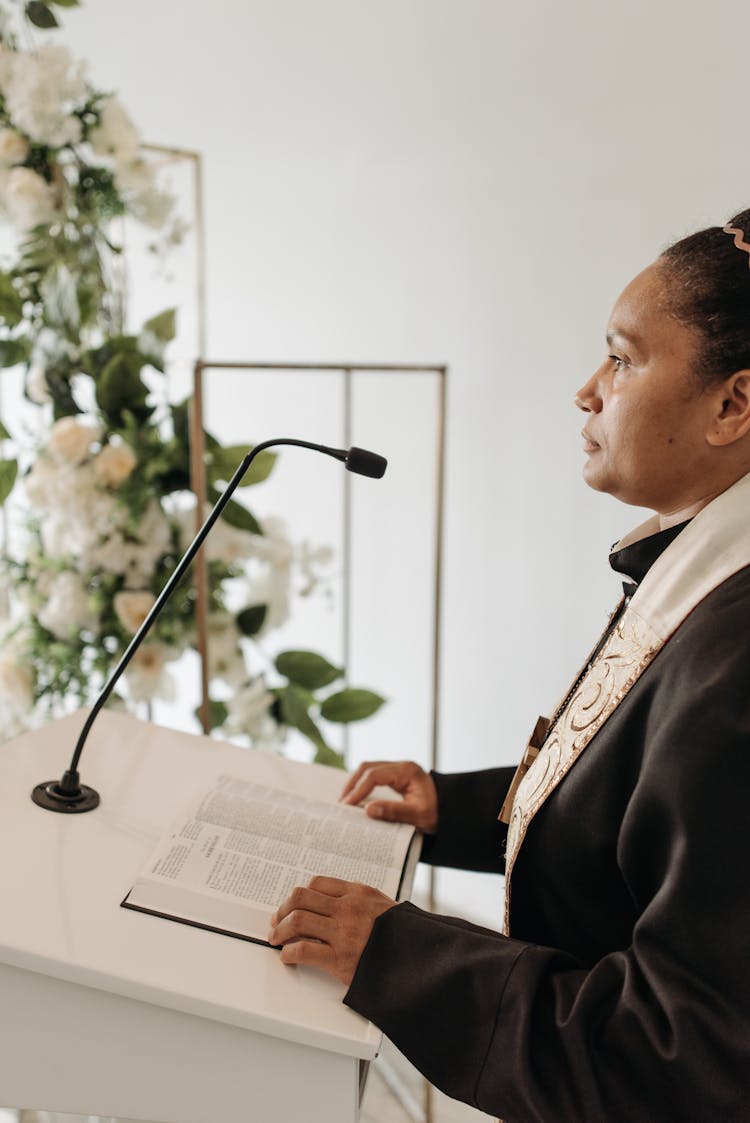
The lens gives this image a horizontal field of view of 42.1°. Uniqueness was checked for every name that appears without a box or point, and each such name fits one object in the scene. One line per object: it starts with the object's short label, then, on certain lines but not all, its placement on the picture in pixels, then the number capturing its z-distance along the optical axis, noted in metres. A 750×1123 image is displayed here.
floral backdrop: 1.92
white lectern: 0.86
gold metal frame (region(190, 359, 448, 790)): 1.91
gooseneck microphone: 1.12
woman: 0.77
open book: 0.99
